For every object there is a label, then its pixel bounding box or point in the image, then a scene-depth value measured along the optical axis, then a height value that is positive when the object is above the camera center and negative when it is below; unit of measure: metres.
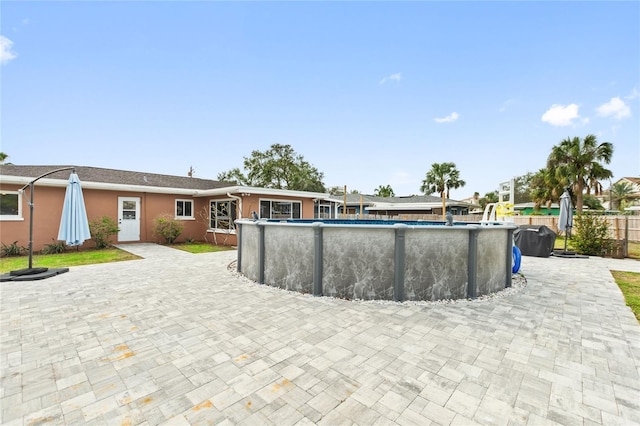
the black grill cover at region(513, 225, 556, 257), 9.99 -1.06
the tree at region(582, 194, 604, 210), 31.81 +1.25
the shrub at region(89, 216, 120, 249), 11.05 -0.87
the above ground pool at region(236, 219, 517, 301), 4.50 -0.84
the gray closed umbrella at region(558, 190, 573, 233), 10.01 -0.05
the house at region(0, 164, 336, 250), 10.23 +0.30
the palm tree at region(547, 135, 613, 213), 20.02 +3.94
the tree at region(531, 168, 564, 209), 22.72 +2.21
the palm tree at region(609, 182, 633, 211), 35.97 +2.75
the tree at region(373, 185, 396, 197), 45.50 +3.40
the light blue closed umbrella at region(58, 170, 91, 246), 7.01 -0.27
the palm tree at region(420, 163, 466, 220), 35.22 +4.27
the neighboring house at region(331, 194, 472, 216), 27.53 +0.61
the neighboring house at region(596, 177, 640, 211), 36.03 +3.15
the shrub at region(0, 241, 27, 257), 9.70 -1.50
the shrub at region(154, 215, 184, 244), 12.88 -0.89
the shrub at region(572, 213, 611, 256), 10.50 -0.90
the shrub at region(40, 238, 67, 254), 10.28 -1.51
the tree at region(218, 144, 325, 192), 30.00 +4.54
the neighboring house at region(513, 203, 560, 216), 35.12 +0.46
